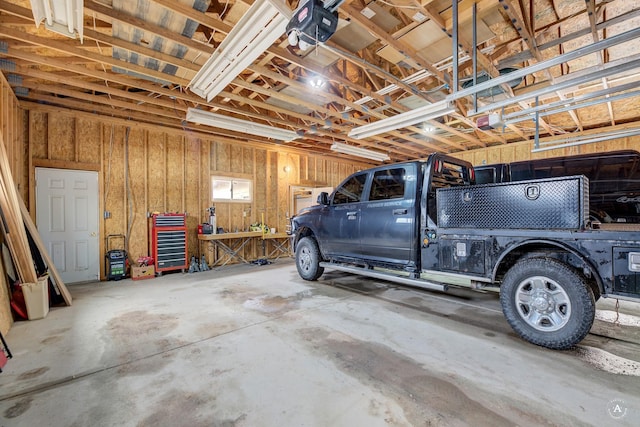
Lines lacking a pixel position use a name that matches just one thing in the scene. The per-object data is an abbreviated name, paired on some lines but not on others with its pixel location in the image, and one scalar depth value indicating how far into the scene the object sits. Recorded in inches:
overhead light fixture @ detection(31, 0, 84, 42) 89.1
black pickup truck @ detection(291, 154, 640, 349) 87.5
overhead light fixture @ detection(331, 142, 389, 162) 280.7
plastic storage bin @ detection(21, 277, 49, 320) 128.2
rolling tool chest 226.1
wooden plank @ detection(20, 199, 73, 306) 152.3
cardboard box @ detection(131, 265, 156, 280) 214.2
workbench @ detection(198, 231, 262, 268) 251.4
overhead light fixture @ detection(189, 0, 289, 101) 92.8
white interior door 193.9
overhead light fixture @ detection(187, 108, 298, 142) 192.5
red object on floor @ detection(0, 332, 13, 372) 85.9
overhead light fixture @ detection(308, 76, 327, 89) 156.1
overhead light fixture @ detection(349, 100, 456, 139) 169.8
